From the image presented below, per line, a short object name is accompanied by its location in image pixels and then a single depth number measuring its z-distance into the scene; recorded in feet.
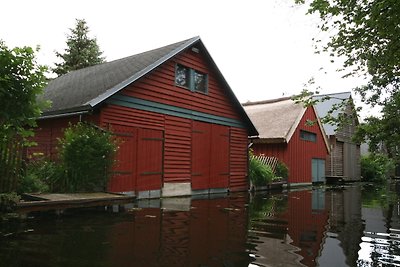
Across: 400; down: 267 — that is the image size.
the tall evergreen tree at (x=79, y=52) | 114.01
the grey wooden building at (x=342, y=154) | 98.12
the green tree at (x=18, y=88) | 24.59
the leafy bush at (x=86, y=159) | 32.96
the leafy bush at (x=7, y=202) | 23.30
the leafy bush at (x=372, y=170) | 109.29
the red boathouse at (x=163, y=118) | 39.86
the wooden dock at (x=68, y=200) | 24.33
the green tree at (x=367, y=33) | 24.23
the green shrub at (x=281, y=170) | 71.31
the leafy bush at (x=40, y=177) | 28.81
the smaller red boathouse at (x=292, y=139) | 75.42
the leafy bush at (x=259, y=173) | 62.85
